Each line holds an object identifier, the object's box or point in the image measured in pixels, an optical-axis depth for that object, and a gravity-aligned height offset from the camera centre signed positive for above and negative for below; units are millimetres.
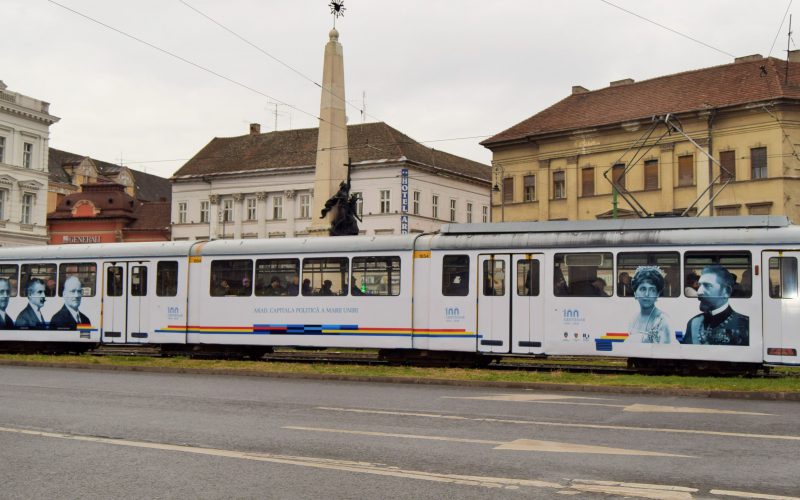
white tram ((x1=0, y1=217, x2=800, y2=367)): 17219 +460
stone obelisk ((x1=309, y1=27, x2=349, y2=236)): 30328 +6087
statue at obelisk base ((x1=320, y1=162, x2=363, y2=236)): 29078 +3218
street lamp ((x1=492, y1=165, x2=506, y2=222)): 49281 +7124
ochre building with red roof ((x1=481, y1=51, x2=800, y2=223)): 40062 +8074
